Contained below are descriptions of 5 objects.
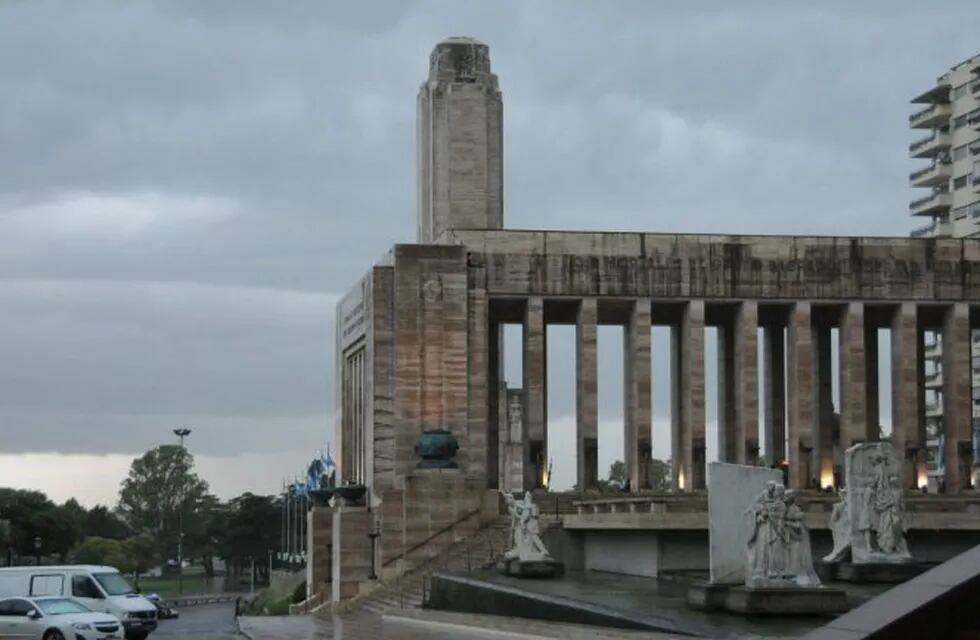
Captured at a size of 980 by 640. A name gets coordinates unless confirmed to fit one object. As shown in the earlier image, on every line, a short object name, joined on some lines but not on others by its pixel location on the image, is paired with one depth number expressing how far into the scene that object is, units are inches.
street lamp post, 4750.7
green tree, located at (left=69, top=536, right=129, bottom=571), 5191.9
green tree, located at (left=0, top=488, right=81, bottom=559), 4704.7
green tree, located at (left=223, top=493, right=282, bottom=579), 5728.3
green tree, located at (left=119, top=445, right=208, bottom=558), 6722.4
